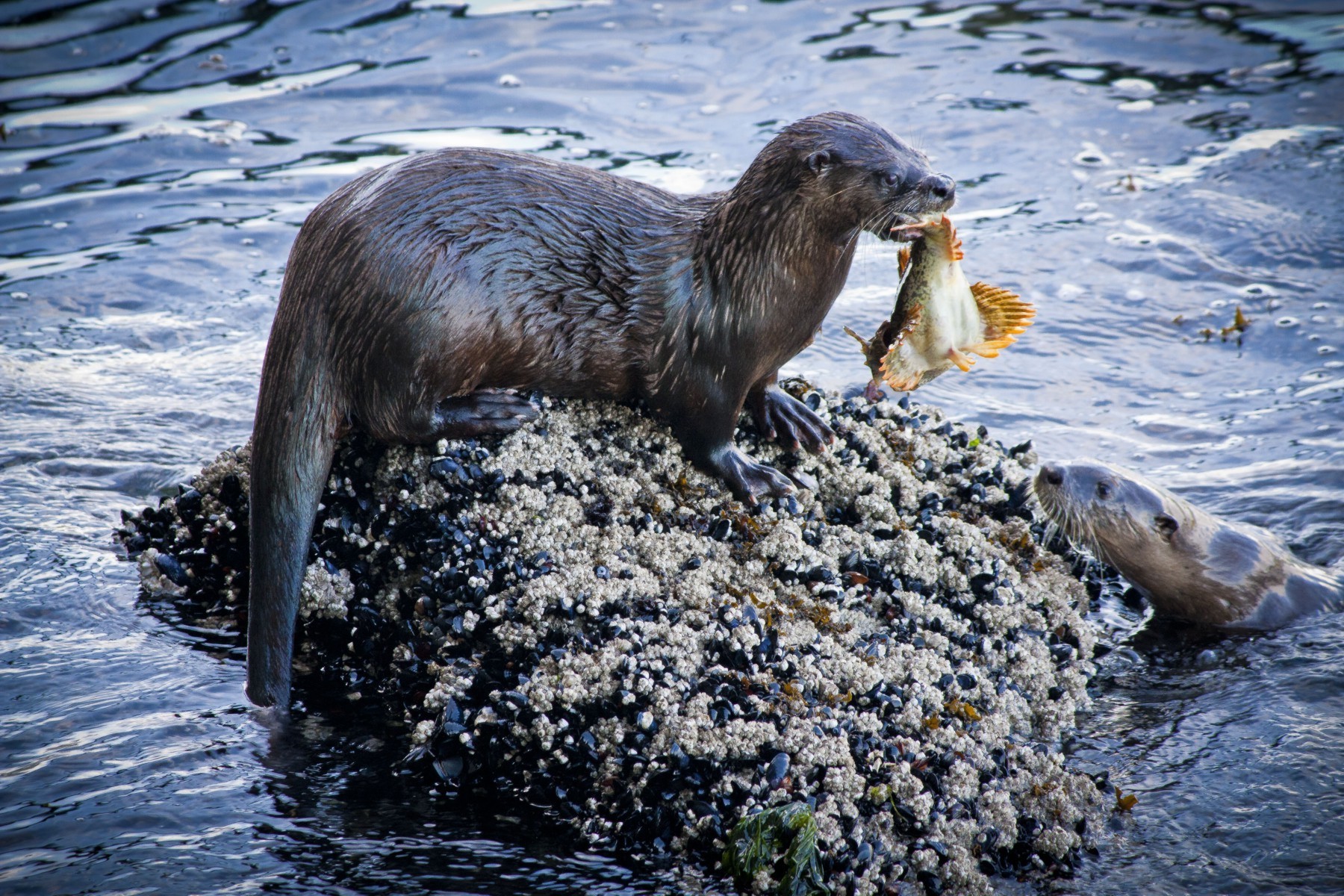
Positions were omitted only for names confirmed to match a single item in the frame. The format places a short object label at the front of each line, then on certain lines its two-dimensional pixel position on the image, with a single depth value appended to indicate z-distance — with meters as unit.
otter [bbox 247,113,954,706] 6.95
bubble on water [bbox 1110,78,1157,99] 18.86
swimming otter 9.51
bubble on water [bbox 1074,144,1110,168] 16.98
